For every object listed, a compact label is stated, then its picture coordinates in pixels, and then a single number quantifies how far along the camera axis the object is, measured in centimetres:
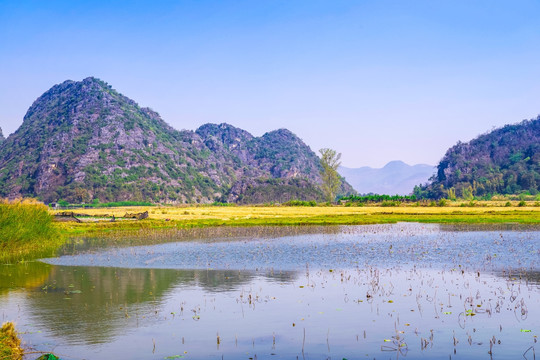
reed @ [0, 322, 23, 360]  1428
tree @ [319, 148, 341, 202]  16788
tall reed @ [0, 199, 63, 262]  3906
